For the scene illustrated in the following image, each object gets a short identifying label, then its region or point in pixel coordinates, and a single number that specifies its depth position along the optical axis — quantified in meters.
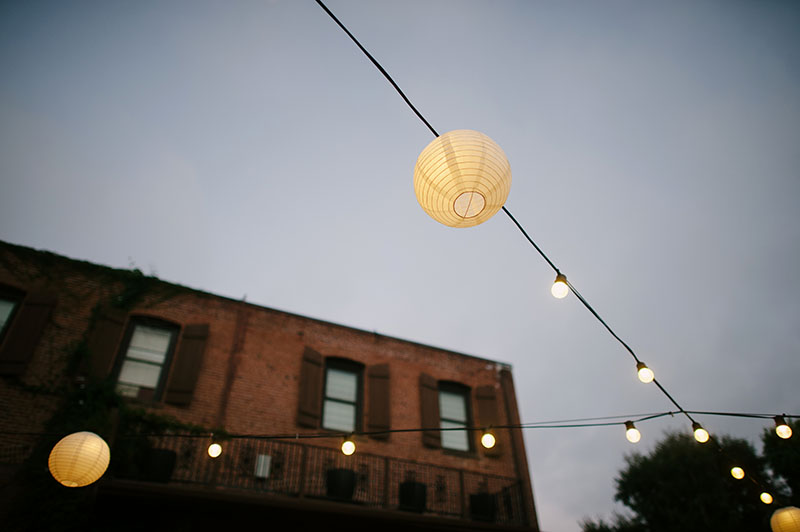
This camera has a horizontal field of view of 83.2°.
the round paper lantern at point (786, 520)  5.89
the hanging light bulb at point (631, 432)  6.35
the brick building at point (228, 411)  7.17
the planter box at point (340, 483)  8.05
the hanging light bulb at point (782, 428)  5.49
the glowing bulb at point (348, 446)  6.02
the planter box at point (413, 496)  8.51
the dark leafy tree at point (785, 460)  13.46
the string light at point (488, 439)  6.53
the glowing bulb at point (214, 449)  6.45
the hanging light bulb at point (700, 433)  5.95
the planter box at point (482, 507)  9.02
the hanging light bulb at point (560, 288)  4.64
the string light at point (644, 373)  5.58
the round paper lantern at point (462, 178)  2.86
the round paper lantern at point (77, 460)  4.71
